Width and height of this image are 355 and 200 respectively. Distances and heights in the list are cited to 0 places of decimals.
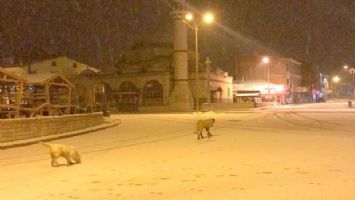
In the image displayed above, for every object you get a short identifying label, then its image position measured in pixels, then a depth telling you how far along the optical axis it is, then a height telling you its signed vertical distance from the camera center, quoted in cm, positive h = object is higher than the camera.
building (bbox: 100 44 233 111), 7019 +346
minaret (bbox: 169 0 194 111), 6575 +441
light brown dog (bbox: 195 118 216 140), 1995 -84
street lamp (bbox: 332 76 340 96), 16260 +733
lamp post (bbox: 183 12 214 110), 3741 +641
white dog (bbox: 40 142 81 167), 1275 -117
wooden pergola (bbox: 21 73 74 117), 2908 +80
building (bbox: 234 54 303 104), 9662 +529
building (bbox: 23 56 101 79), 8675 +694
